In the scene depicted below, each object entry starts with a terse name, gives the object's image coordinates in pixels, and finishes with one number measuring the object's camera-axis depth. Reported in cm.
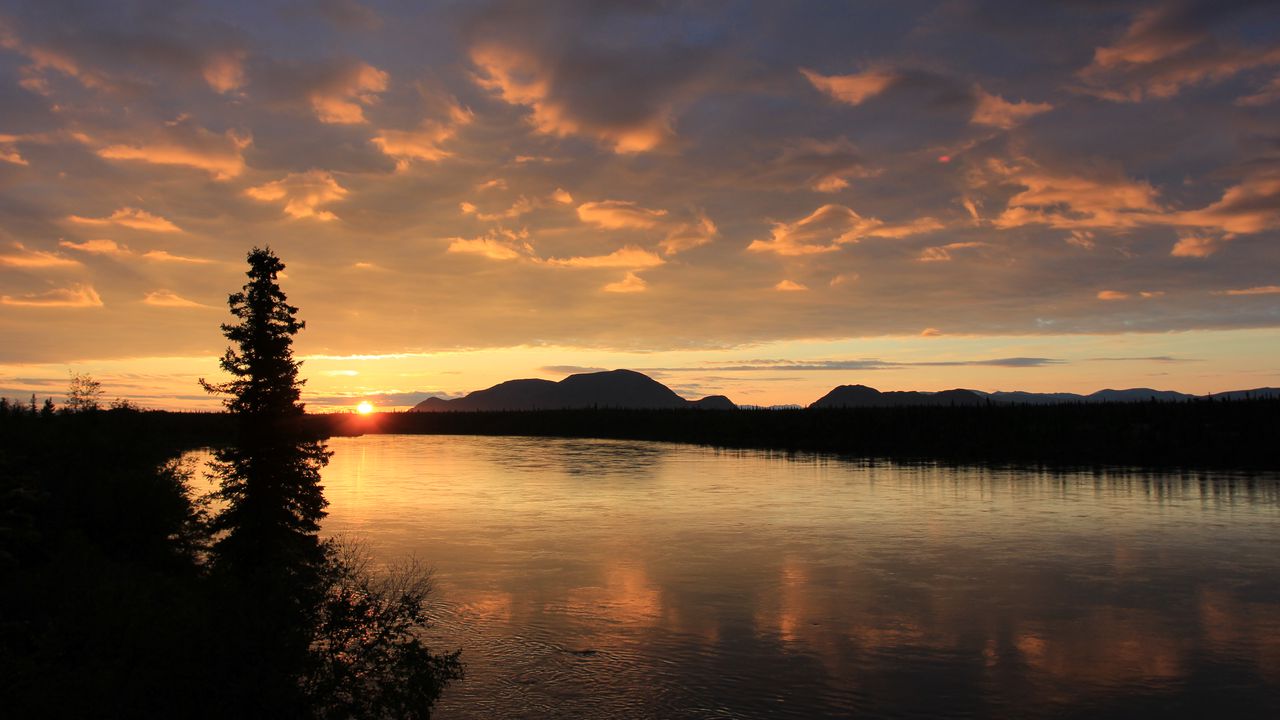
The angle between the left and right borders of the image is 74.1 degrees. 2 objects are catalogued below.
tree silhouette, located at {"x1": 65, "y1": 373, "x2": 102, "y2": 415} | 5343
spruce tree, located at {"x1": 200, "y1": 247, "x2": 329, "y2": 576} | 2897
